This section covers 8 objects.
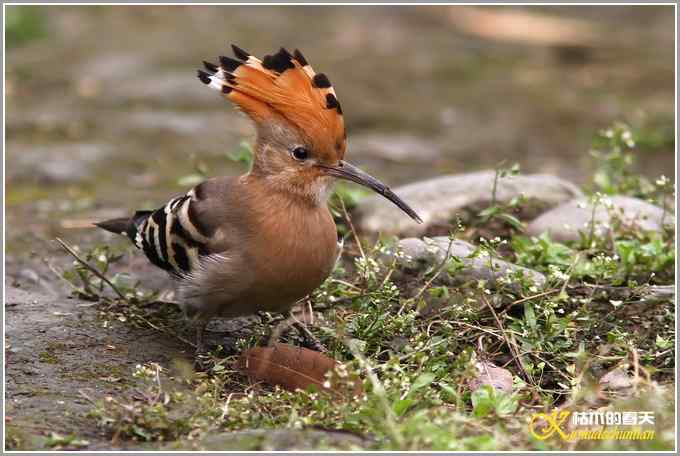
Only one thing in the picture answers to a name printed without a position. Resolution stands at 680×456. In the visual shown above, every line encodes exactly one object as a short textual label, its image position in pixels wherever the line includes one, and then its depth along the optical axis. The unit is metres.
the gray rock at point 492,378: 6.80
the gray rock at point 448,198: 9.72
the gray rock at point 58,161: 13.73
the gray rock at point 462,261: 7.67
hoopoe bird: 7.20
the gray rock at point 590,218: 9.01
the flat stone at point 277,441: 5.58
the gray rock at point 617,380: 6.72
